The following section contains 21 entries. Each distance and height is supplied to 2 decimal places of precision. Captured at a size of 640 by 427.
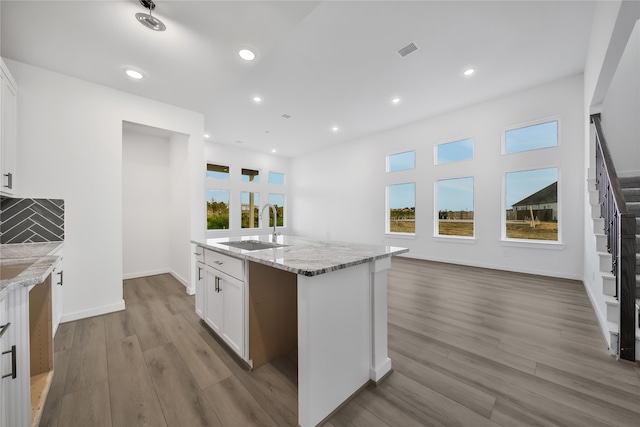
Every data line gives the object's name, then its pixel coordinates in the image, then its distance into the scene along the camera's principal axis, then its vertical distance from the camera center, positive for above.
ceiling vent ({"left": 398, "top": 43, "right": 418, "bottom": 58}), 3.13 +2.21
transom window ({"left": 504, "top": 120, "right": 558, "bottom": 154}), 4.20 +1.41
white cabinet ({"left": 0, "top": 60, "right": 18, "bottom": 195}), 2.09 +0.78
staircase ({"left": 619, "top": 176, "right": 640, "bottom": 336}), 2.27 +0.21
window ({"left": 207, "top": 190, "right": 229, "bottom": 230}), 7.42 +0.11
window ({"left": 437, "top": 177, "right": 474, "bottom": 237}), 5.12 +0.14
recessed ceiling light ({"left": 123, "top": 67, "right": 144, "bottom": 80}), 2.70 +1.65
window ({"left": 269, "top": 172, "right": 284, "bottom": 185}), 8.95 +1.37
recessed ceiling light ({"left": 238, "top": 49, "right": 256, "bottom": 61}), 2.43 +1.66
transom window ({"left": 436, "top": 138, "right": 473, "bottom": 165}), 5.12 +1.39
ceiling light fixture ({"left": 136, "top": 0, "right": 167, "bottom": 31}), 1.87 +1.64
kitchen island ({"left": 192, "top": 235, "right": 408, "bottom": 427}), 1.30 -0.68
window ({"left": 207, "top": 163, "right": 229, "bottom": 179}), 7.43 +1.36
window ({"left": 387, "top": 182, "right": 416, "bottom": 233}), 6.03 +0.14
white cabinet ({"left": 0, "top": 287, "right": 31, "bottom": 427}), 1.02 -0.68
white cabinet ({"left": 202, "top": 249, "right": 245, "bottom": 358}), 1.83 -0.73
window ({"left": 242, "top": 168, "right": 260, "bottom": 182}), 8.17 +1.35
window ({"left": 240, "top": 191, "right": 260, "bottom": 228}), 8.11 +0.16
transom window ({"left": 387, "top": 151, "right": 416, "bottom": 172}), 6.01 +1.38
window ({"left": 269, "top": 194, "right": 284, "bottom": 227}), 9.03 +0.37
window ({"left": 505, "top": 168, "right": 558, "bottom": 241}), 4.25 +0.17
